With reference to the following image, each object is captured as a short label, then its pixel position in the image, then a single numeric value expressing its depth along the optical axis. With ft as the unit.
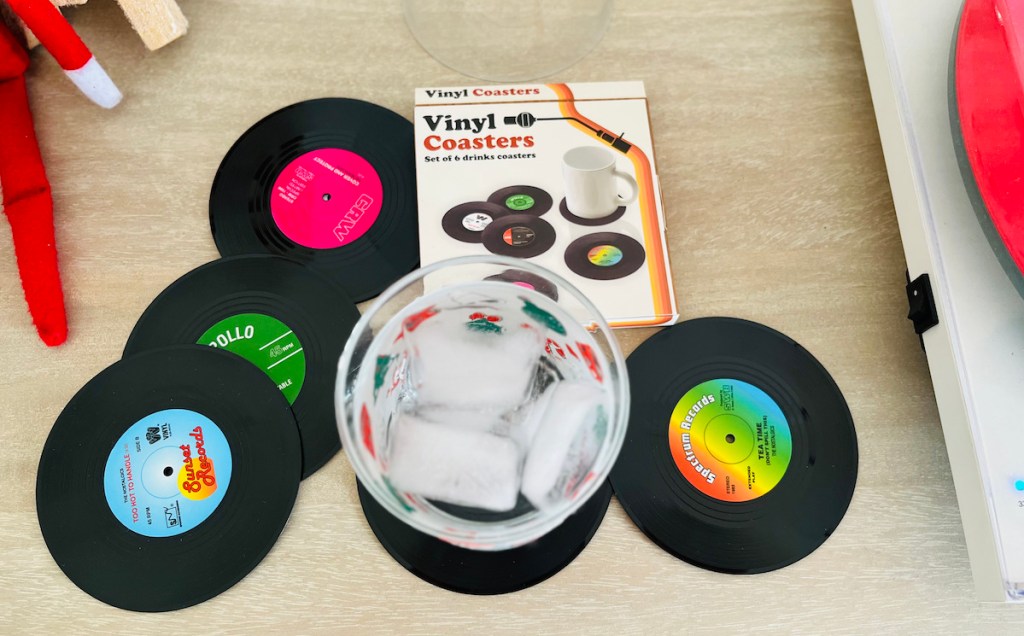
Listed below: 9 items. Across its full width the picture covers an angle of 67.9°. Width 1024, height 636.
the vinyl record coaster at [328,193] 2.47
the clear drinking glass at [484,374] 1.88
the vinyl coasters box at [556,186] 2.42
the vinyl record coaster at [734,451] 2.23
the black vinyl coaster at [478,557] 2.18
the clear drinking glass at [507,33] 2.71
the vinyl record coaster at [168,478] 2.15
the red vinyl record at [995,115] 2.06
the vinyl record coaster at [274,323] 2.31
